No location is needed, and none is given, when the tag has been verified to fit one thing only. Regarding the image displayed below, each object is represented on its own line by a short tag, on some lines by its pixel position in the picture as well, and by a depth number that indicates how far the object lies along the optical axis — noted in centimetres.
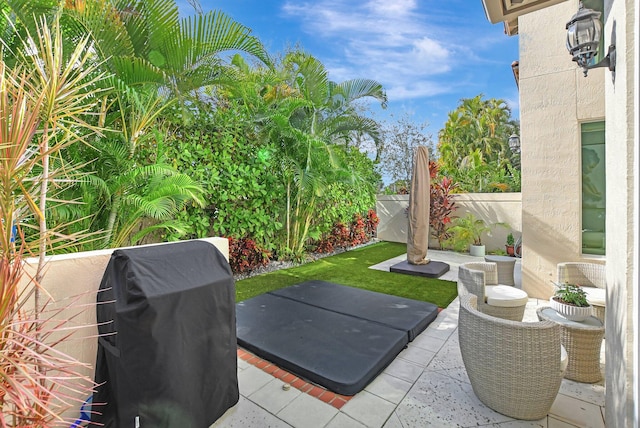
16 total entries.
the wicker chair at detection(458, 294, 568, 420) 227
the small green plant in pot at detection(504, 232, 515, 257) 861
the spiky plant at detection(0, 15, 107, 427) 100
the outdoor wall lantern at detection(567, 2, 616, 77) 257
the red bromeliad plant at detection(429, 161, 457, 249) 996
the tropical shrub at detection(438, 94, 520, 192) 2111
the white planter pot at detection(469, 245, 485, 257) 902
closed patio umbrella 683
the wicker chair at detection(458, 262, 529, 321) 357
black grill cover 180
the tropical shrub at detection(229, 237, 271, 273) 652
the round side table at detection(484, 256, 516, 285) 538
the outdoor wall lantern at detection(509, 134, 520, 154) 1046
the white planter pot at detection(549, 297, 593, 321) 305
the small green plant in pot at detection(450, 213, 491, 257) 911
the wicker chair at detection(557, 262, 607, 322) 390
